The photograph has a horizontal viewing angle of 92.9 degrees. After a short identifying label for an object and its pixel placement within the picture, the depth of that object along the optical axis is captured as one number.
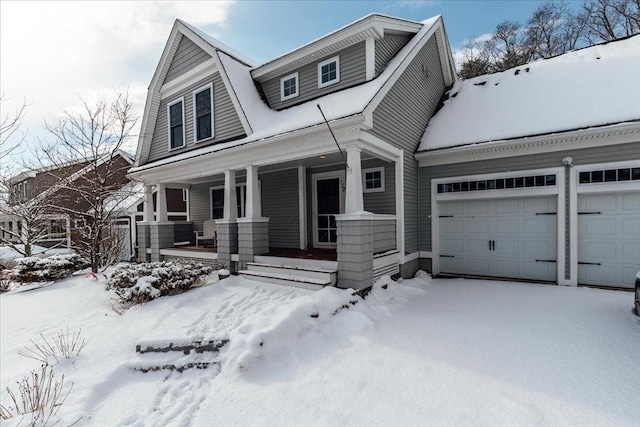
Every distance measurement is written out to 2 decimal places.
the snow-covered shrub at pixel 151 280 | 6.11
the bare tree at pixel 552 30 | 17.06
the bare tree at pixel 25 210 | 12.98
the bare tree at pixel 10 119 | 8.52
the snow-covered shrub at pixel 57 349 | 4.43
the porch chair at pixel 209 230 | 10.81
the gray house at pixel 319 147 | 6.38
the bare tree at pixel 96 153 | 10.39
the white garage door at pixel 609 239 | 6.46
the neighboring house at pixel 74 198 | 12.58
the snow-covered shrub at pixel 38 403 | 3.07
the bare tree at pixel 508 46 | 18.05
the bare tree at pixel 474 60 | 17.97
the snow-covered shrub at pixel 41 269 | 9.54
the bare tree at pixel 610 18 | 15.05
